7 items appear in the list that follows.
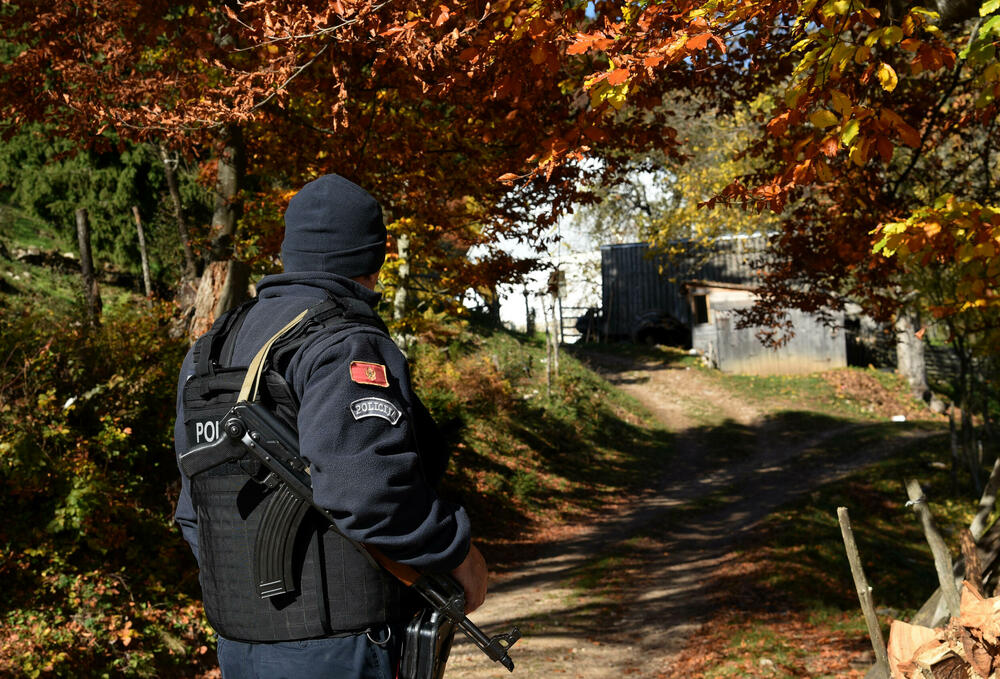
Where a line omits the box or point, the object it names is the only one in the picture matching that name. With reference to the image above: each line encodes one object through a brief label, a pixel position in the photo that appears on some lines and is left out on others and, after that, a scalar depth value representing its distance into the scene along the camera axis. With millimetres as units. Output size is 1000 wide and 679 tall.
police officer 2125
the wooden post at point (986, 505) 4797
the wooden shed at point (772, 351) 28578
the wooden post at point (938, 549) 4367
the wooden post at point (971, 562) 4293
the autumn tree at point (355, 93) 5133
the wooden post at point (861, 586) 3943
